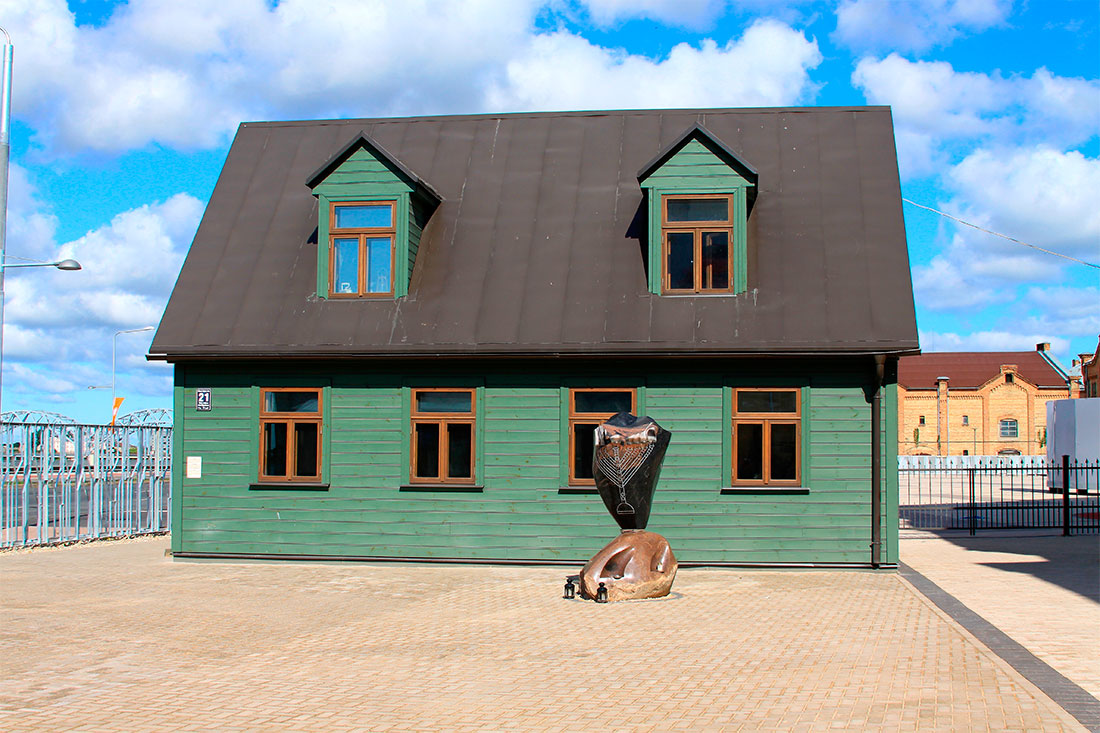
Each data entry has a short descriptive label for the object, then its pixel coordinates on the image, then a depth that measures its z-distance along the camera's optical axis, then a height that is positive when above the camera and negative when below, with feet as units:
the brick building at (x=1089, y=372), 244.22 +13.54
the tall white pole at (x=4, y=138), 53.26 +14.52
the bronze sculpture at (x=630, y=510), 41.60 -3.30
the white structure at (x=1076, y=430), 97.66 -0.09
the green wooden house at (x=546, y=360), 50.83 +3.29
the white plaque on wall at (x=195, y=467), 54.60 -2.16
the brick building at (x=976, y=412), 244.83 +3.83
